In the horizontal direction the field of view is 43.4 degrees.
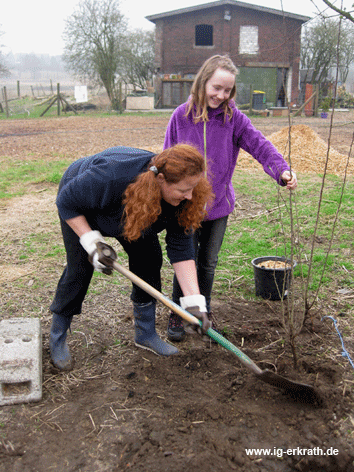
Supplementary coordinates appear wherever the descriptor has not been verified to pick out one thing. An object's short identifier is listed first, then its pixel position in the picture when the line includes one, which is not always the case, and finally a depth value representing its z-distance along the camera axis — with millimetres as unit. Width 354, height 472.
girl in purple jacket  2801
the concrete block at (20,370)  2525
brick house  25547
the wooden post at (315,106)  21911
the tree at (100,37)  28094
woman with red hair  2232
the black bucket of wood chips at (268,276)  3648
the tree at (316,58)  28259
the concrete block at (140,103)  26172
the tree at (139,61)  32750
